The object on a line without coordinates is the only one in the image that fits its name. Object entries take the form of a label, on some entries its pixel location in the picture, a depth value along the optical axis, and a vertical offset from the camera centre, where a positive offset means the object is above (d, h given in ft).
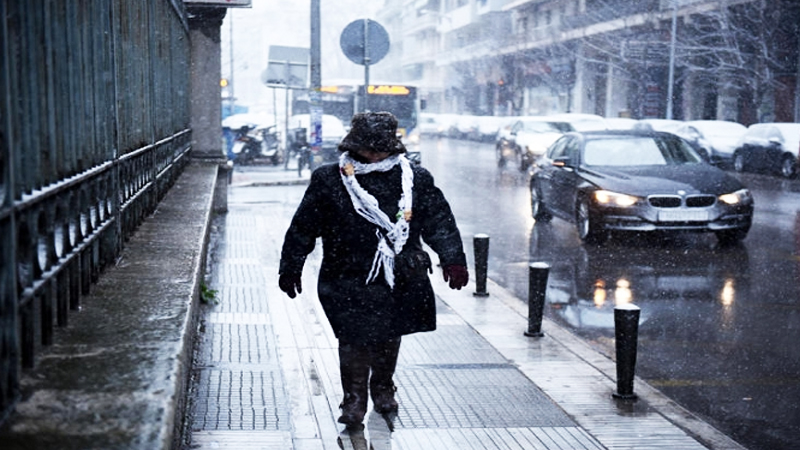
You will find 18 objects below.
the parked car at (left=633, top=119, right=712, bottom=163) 123.75 -3.21
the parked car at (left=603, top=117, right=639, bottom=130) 125.08 -3.15
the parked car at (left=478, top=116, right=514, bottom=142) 192.95 -5.68
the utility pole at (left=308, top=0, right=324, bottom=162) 71.92 +1.38
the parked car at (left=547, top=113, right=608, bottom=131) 116.78 -2.74
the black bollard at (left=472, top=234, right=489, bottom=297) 32.27 -4.94
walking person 17.63 -2.43
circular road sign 59.77 +2.82
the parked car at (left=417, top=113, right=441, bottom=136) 231.09 -6.39
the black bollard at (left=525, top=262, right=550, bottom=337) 26.12 -4.65
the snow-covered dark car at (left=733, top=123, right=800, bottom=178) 96.37 -4.62
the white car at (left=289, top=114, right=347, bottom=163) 99.60 -3.96
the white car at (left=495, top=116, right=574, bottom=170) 106.93 -4.28
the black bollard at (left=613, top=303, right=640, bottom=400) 20.57 -4.66
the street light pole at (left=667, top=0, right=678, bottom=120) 138.38 +4.92
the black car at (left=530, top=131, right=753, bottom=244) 44.42 -3.80
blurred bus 122.52 -0.73
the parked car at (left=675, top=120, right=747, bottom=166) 110.63 -3.99
